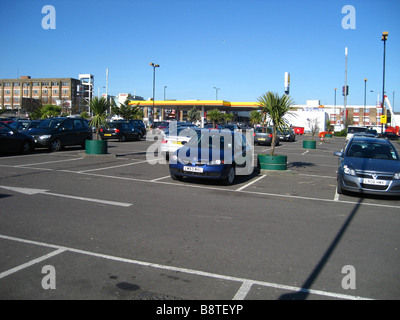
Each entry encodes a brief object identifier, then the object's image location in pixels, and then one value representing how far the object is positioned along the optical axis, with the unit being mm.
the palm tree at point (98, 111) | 16938
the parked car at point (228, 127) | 40238
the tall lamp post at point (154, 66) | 48956
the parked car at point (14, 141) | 16098
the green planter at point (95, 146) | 16281
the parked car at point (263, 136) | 29516
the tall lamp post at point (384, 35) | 27436
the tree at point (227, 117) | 78275
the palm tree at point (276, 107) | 13914
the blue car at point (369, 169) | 9352
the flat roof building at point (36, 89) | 124500
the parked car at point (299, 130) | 57556
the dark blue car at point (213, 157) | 10508
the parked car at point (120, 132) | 27000
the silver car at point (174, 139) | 15836
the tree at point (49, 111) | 56000
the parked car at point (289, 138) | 36250
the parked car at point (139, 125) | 31052
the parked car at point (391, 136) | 52800
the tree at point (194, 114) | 80312
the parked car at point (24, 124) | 24317
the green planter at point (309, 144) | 27255
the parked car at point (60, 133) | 18312
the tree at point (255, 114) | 50469
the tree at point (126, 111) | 40647
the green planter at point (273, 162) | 13734
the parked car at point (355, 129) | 38275
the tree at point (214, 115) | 66812
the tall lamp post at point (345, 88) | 60044
